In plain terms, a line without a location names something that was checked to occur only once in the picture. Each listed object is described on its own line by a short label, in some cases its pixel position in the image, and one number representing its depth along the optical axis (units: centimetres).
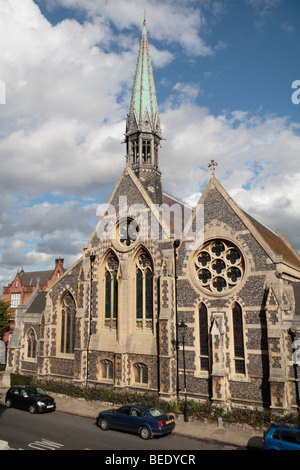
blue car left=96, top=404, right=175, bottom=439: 1569
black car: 2014
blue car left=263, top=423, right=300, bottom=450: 1272
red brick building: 6356
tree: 3843
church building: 1891
